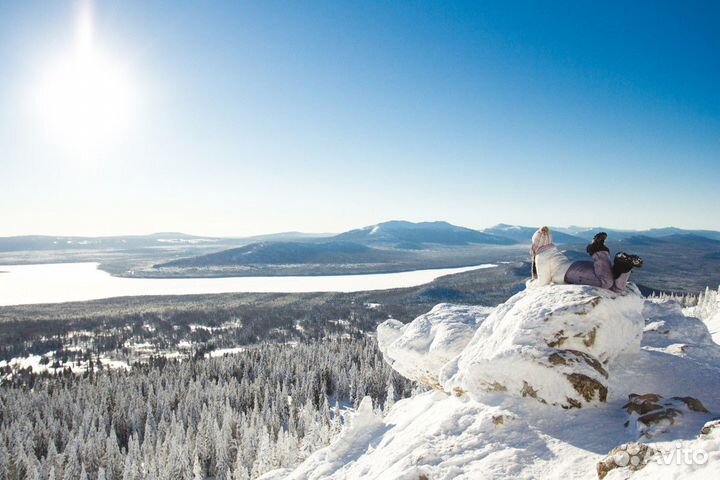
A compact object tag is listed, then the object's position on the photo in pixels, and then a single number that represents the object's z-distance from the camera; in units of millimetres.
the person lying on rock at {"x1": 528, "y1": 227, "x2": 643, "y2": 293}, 14398
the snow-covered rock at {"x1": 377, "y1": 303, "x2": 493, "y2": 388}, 18203
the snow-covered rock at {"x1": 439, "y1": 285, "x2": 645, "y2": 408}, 12359
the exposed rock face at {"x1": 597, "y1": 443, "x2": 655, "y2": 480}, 8789
